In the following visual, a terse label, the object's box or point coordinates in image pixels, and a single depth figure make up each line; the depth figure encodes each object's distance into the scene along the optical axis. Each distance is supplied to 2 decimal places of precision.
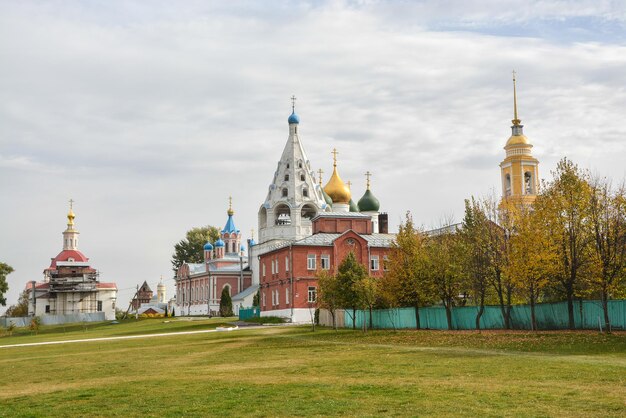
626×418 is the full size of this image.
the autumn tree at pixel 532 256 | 37.75
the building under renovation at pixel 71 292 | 111.19
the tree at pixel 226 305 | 87.25
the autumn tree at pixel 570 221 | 38.16
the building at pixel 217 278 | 96.06
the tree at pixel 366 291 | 46.34
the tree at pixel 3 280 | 99.69
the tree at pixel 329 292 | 48.19
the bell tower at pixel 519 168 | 84.38
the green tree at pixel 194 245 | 132.73
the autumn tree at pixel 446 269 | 43.69
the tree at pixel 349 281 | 47.56
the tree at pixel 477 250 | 44.44
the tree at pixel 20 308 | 124.25
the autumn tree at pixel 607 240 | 36.50
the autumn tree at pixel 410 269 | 44.22
